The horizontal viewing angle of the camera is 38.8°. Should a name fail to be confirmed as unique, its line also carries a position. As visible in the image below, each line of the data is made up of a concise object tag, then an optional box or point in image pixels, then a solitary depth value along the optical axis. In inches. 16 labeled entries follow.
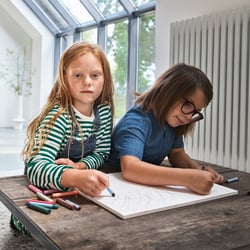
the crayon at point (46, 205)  27.7
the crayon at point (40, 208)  26.7
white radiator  85.5
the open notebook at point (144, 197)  27.1
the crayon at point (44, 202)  28.6
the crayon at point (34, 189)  32.4
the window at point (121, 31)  142.9
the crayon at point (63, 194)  30.5
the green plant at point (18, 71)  235.3
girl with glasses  34.7
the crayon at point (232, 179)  38.8
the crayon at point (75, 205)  27.6
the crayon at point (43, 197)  29.6
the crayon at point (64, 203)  27.7
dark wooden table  21.3
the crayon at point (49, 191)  31.9
